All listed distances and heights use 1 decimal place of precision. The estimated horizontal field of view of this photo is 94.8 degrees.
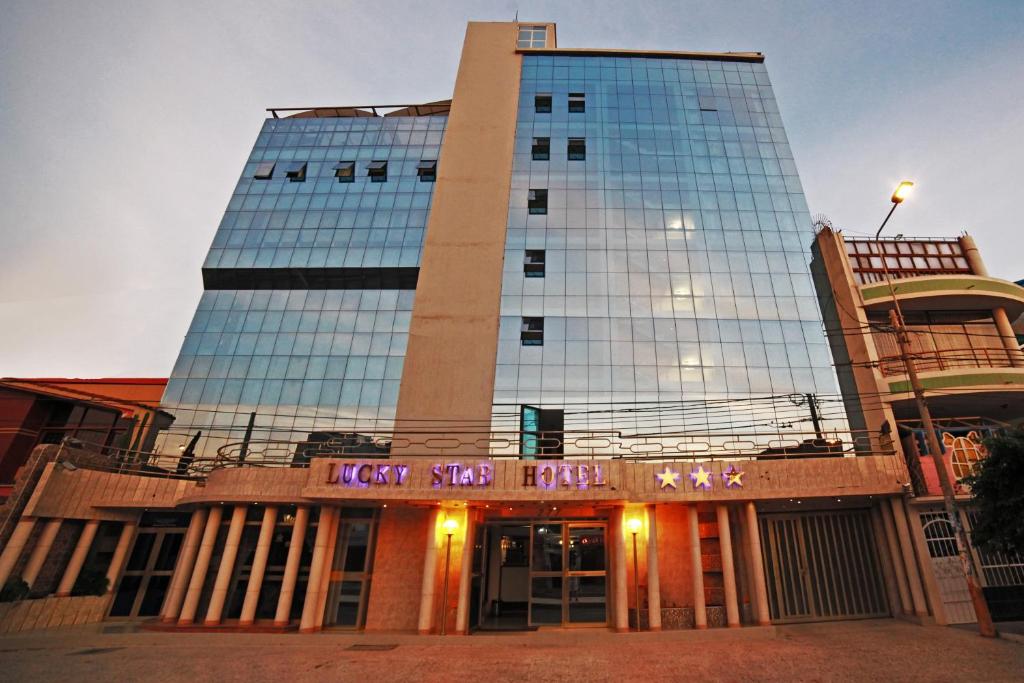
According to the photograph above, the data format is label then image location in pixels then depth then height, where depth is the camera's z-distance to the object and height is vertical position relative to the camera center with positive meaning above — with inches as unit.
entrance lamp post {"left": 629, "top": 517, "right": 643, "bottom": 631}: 738.0 +46.3
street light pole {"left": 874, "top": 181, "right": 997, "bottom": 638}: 600.4 +88.7
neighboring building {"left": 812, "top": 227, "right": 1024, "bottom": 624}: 761.0 +433.2
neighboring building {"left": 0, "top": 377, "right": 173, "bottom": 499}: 1152.2 +257.0
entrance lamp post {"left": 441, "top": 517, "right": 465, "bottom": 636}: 721.1 +5.7
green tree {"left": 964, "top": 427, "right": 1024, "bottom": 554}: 571.8 +102.6
